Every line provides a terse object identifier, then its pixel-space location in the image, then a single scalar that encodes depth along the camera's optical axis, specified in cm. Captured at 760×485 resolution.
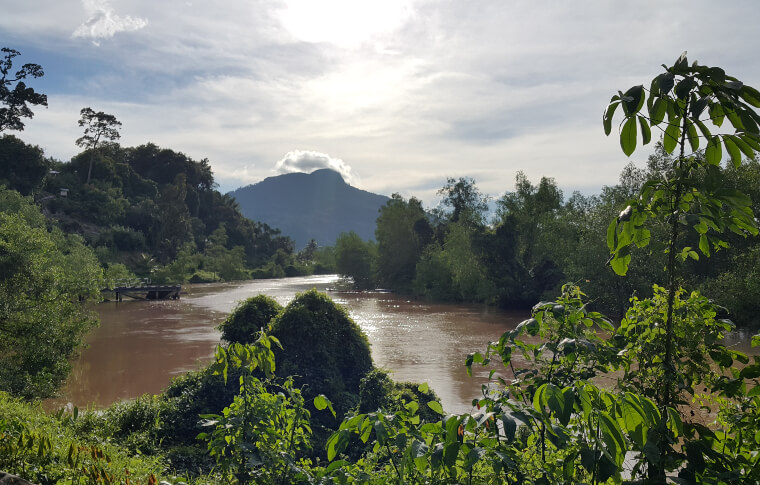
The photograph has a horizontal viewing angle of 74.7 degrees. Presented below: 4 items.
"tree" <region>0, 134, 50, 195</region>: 4890
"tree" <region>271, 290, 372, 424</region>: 860
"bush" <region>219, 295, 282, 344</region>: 975
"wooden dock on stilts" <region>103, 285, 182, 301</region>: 3866
